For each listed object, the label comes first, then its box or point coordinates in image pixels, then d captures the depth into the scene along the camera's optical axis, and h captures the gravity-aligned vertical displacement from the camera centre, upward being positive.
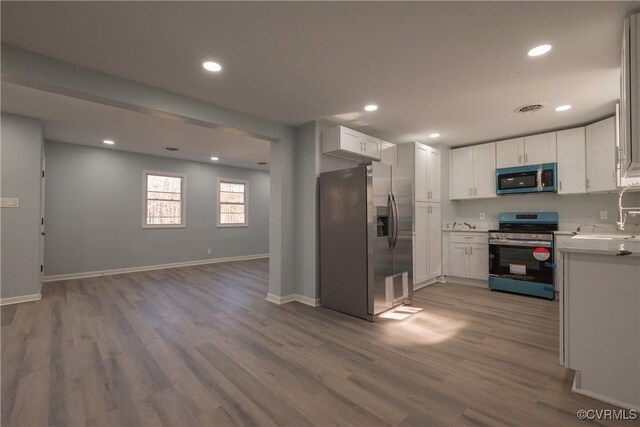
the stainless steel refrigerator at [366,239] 3.35 -0.29
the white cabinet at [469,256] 4.77 -0.69
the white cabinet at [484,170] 4.87 +0.79
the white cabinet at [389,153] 4.46 +1.02
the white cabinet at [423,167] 4.63 +0.83
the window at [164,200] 6.39 +0.40
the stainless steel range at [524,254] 4.09 -0.58
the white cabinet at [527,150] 4.31 +1.03
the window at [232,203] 7.66 +0.38
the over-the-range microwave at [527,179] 4.28 +0.58
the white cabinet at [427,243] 4.60 -0.45
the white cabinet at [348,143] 3.76 +1.01
